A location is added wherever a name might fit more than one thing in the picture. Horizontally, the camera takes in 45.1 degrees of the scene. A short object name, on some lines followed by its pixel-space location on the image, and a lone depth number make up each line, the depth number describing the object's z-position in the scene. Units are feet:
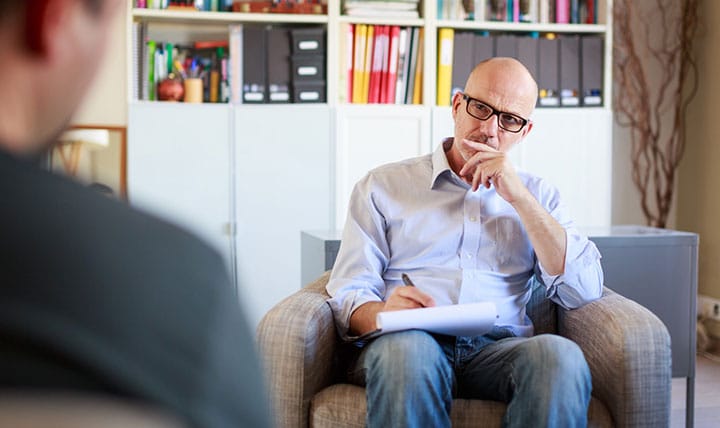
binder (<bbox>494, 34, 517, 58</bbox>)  12.94
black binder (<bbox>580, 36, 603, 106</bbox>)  13.23
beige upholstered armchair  5.56
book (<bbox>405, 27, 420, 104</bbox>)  12.81
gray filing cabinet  8.52
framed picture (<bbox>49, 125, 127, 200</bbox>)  12.19
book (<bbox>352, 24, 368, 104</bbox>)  12.63
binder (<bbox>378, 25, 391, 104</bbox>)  12.70
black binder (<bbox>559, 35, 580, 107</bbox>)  13.15
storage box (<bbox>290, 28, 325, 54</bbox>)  12.51
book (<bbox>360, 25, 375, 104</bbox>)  12.67
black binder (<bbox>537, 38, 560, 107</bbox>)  13.08
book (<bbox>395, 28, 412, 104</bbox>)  12.76
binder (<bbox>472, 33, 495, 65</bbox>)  12.89
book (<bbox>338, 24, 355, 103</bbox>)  12.60
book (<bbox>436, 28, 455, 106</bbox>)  12.78
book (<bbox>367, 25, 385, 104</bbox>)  12.69
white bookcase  12.37
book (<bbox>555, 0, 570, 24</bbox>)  13.34
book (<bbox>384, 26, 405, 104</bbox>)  12.71
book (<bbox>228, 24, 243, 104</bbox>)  12.55
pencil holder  12.56
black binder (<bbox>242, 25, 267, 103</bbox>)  12.52
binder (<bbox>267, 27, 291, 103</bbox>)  12.55
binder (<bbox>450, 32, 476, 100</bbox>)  12.83
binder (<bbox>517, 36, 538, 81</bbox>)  12.97
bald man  5.41
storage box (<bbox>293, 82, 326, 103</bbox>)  12.59
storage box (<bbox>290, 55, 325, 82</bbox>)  12.54
